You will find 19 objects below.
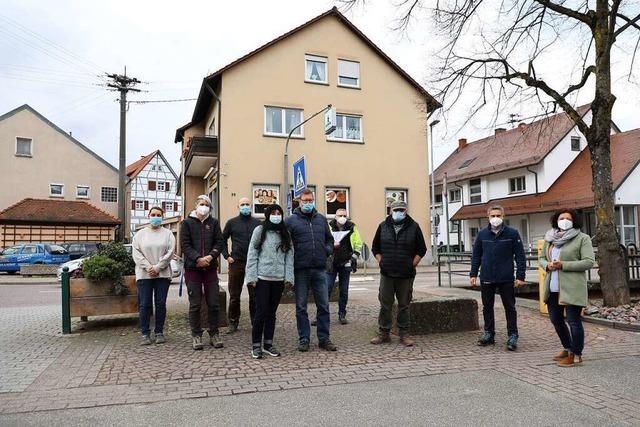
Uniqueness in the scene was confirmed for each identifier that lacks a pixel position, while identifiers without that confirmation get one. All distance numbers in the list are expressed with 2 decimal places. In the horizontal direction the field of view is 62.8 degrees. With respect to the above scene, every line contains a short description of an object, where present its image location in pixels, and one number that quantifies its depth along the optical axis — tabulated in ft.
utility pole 92.68
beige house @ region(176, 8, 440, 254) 75.46
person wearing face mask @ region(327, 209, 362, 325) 27.40
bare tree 31.07
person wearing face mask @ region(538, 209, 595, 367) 18.95
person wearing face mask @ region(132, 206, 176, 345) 22.63
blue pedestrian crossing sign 45.68
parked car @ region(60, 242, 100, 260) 91.05
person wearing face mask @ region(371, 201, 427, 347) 22.39
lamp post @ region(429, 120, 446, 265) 81.15
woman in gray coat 20.39
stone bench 24.52
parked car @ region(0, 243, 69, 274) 83.56
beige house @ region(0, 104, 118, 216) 134.92
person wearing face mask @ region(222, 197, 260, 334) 24.47
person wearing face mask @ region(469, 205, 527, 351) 21.71
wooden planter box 25.26
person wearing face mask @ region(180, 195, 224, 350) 21.79
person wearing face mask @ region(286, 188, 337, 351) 21.22
